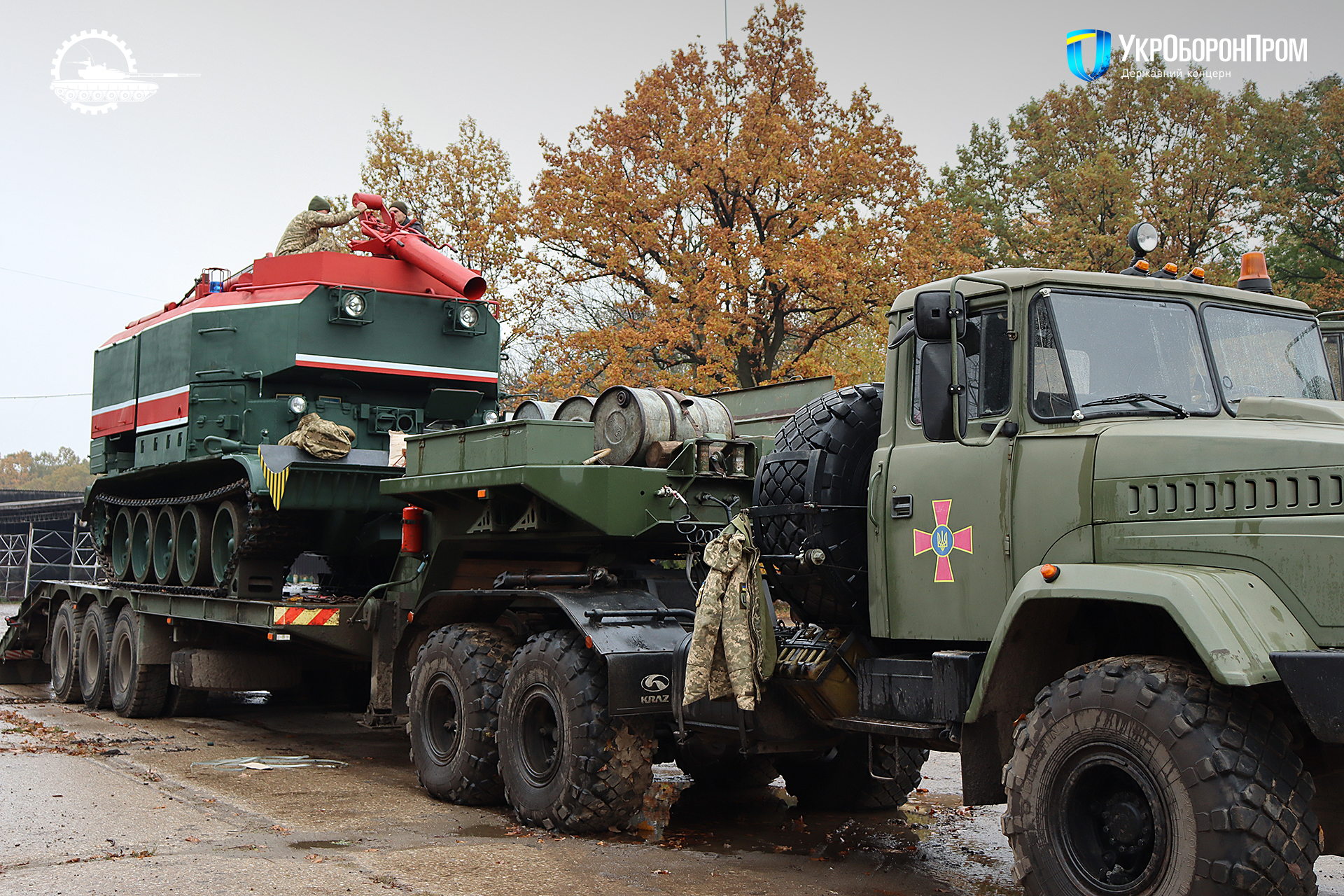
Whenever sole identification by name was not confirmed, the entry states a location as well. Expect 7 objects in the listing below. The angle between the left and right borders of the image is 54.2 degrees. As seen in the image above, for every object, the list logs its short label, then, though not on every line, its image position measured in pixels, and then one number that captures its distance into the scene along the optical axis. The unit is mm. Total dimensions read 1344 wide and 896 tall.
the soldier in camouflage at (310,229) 12250
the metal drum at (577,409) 8391
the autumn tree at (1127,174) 25719
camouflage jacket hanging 6336
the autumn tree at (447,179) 25016
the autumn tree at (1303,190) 25625
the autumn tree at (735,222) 20219
